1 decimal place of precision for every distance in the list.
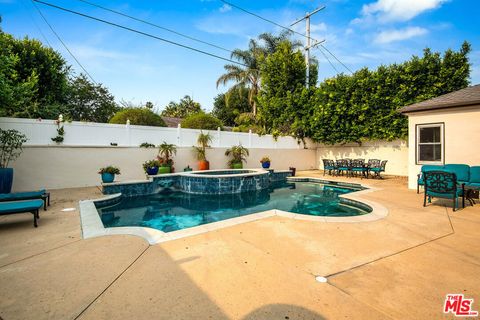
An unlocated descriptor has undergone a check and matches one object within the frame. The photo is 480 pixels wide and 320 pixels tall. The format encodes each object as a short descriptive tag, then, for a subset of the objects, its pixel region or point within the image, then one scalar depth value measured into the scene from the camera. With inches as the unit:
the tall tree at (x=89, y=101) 751.7
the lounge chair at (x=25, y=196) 197.0
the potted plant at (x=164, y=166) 398.0
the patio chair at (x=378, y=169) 427.5
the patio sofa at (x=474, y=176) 245.4
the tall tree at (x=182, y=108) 1489.9
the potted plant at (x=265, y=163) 509.8
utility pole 632.4
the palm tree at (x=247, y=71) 758.5
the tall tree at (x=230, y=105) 802.2
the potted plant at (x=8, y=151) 255.4
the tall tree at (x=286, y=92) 615.8
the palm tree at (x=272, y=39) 742.5
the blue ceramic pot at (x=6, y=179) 253.4
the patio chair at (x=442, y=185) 199.0
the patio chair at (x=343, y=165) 473.1
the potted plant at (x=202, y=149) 459.2
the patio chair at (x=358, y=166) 449.2
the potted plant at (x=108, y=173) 325.4
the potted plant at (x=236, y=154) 507.2
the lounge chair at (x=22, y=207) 155.4
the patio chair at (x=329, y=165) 497.4
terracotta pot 458.0
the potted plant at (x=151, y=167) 376.2
